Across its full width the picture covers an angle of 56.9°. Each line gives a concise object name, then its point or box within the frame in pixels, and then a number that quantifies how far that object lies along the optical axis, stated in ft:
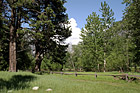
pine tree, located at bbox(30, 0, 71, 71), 64.44
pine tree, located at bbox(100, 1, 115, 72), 133.62
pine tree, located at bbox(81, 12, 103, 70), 119.14
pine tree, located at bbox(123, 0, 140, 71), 60.82
